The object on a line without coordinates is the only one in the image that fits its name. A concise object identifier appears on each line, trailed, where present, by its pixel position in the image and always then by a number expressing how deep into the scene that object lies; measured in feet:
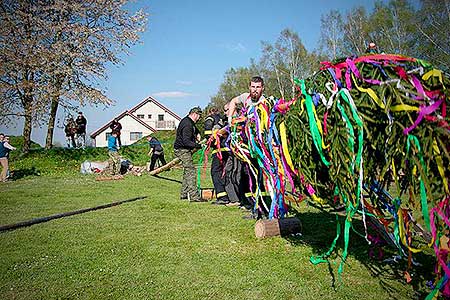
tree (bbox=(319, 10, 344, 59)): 126.80
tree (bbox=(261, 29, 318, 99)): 147.02
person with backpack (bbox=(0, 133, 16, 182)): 49.60
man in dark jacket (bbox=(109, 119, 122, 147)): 58.75
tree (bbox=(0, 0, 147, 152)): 72.13
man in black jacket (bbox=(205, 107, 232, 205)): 26.25
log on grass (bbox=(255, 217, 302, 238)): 19.88
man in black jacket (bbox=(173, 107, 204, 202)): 31.07
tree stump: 33.01
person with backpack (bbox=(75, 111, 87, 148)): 82.58
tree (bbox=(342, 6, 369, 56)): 119.50
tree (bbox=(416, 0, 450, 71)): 94.43
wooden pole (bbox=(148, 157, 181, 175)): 37.96
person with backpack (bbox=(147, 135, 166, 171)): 58.84
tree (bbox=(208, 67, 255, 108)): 215.94
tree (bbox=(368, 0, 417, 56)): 108.47
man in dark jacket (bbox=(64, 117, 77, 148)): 81.82
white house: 202.80
